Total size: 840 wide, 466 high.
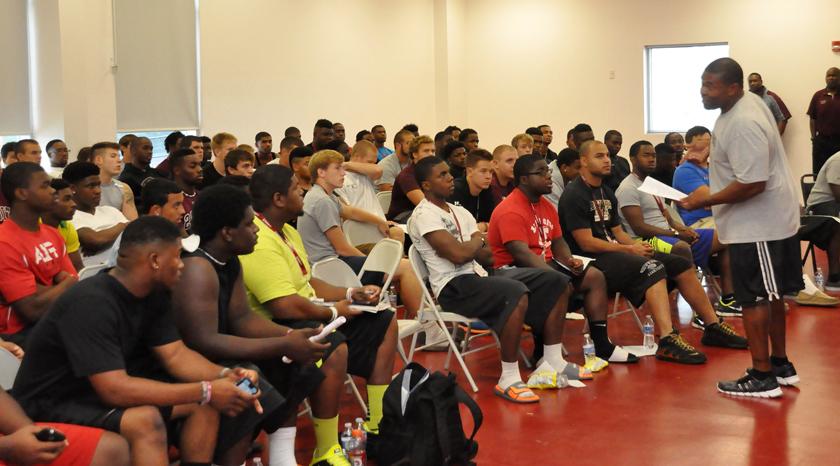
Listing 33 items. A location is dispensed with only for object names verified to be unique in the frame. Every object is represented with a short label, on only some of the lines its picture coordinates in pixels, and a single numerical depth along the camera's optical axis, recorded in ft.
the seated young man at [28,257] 12.85
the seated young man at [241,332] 11.09
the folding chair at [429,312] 16.90
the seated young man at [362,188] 23.62
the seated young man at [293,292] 12.94
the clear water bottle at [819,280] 25.93
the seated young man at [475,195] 22.88
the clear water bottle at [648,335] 19.71
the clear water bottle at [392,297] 19.51
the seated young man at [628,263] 19.45
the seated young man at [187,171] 20.66
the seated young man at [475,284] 16.83
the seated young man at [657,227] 22.44
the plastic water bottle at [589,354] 18.29
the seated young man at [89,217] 17.71
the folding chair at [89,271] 13.73
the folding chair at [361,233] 22.95
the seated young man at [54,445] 8.79
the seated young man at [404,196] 25.18
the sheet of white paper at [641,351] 19.49
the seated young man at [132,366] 9.45
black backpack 12.50
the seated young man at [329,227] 19.62
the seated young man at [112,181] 21.21
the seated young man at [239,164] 22.65
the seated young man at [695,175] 23.91
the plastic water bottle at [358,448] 13.19
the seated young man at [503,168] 25.27
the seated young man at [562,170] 24.23
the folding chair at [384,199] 27.22
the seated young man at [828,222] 26.14
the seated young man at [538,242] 18.42
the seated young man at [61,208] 14.74
